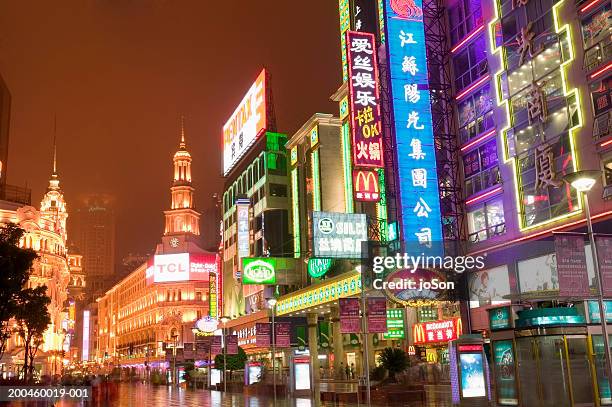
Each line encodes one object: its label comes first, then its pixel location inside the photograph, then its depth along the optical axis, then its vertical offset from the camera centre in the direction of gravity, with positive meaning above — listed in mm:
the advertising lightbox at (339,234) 43906 +7571
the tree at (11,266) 33344 +4866
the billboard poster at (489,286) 37625 +3273
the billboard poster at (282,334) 37594 +1056
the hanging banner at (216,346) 47719 +699
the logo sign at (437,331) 43469 +1075
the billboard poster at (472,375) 23203 -992
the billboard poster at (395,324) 50281 +1774
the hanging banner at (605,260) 17803 +2081
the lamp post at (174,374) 71031 -1736
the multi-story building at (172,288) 128500 +13798
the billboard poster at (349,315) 27484 +1425
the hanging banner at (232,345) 44719 +692
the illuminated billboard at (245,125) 82125 +29689
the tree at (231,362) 52812 -495
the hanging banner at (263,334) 37594 +1110
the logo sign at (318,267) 55938 +7066
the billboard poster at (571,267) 17469 +1891
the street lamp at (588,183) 16097 +3803
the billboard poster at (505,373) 20516 -878
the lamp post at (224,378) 45797 -1538
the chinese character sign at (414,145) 41000 +12172
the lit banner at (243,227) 77938 +14746
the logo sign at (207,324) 71438 +3393
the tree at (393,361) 31031 -561
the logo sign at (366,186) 44531 +10636
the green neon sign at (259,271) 62906 +7737
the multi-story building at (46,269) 93875 +14624
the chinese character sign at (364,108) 42625 +14956
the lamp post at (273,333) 37278 +1105
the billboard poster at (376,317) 26672 +1258
